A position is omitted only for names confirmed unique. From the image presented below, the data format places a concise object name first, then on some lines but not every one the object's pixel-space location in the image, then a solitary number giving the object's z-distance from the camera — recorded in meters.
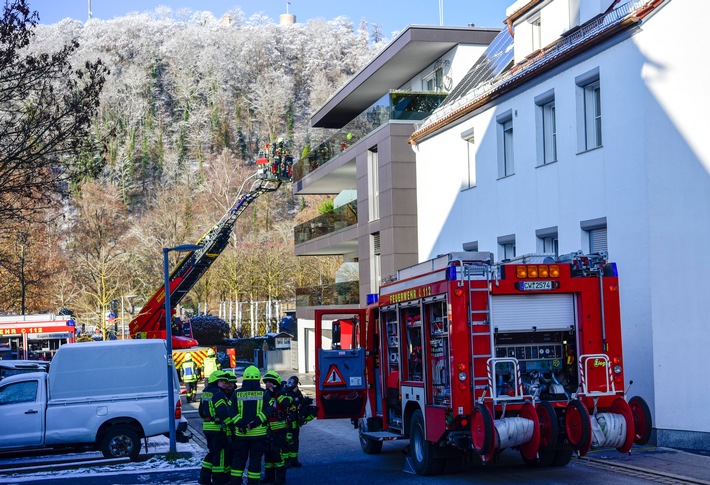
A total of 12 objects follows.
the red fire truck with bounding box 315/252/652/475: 11.70
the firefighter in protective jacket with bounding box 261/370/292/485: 12.98
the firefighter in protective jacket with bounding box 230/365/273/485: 12.04
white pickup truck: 16.27
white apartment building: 15.84
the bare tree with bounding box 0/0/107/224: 14.38
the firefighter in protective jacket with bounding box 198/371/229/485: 12.48
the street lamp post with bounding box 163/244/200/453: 16.41
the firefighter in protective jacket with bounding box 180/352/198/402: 27.79
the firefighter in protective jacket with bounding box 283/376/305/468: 13.89
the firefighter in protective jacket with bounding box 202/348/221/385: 25.98
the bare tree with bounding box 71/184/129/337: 53.31
